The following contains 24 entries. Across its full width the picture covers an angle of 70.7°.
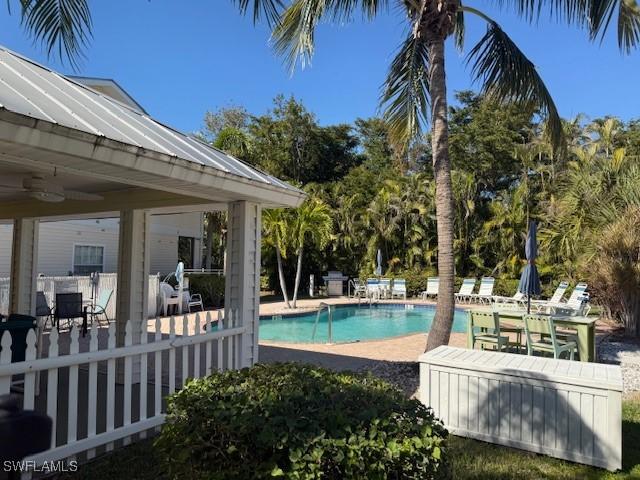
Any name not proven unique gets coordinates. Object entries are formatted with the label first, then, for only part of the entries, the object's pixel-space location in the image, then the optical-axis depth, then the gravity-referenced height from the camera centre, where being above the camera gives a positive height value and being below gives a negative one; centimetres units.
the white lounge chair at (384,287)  2161 -116
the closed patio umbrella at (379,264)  2238 -7
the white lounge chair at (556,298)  1433 -117
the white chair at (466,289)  2008 -115
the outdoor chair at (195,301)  1599 -145
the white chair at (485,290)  1948 -115
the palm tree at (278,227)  1659 +128
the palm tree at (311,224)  1675 +145
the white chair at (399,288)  2162 -120
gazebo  307 +77
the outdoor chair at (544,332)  692 -109
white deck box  384 -129
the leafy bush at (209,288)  1784 -105
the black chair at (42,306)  1011 -105
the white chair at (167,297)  1480 -119
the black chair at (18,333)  484 -80
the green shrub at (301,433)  211 -85
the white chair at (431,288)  2108 -118
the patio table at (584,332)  739 -112
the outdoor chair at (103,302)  1238 -115
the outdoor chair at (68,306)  1003 -103
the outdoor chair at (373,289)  2152 -126
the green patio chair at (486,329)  740 -113
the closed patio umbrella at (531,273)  915 -19
